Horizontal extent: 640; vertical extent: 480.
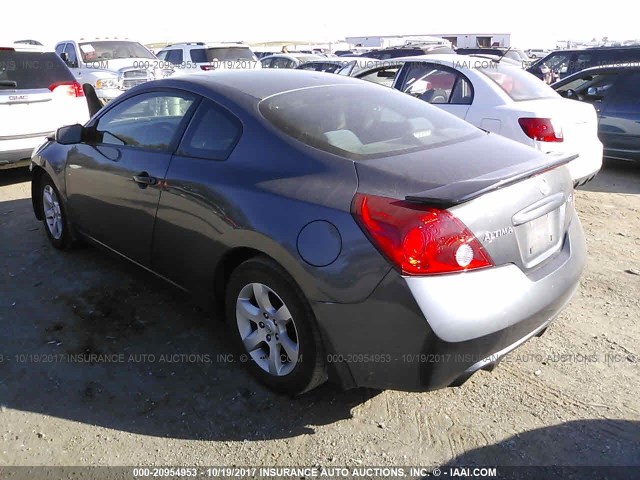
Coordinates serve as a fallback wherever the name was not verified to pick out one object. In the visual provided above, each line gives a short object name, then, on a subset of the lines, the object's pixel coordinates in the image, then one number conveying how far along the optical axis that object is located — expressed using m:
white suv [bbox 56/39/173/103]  11.41
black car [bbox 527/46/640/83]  10.94
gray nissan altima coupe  2.23
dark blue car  7.54
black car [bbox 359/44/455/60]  15.05
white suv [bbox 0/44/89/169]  6.43
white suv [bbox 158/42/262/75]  13.80
